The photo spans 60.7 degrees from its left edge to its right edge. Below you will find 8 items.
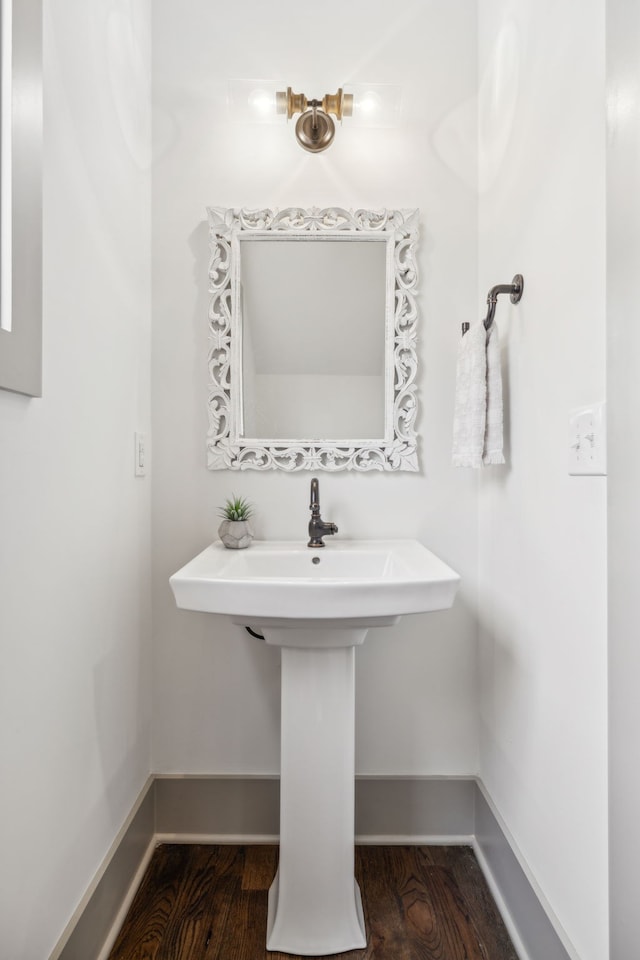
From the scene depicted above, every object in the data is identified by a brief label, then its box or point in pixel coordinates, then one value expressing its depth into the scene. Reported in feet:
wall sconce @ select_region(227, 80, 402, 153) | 4.99
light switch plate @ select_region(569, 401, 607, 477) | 2.85
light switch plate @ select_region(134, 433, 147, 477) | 4.93
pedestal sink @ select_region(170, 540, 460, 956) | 3.98
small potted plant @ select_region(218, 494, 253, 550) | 4.88
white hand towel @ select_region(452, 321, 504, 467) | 4.36
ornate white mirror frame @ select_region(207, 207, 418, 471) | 5.27
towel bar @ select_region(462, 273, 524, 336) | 4.21
